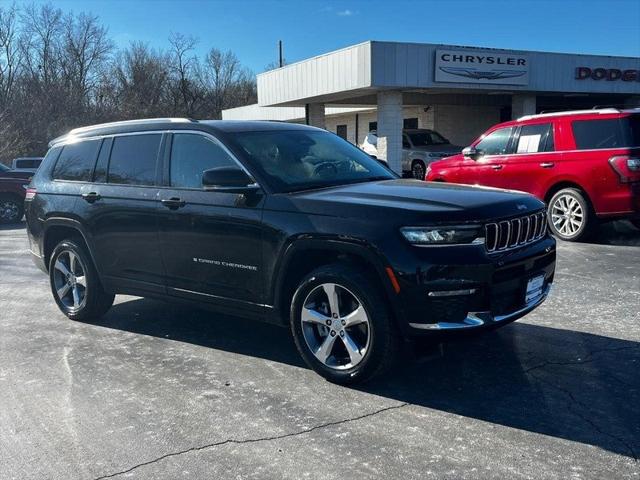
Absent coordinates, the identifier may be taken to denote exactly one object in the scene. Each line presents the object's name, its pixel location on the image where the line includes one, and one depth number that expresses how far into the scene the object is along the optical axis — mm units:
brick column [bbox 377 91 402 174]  19250
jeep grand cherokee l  3785
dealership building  18203
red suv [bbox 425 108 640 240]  8758
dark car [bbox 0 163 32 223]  15883
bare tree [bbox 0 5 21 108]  44991
